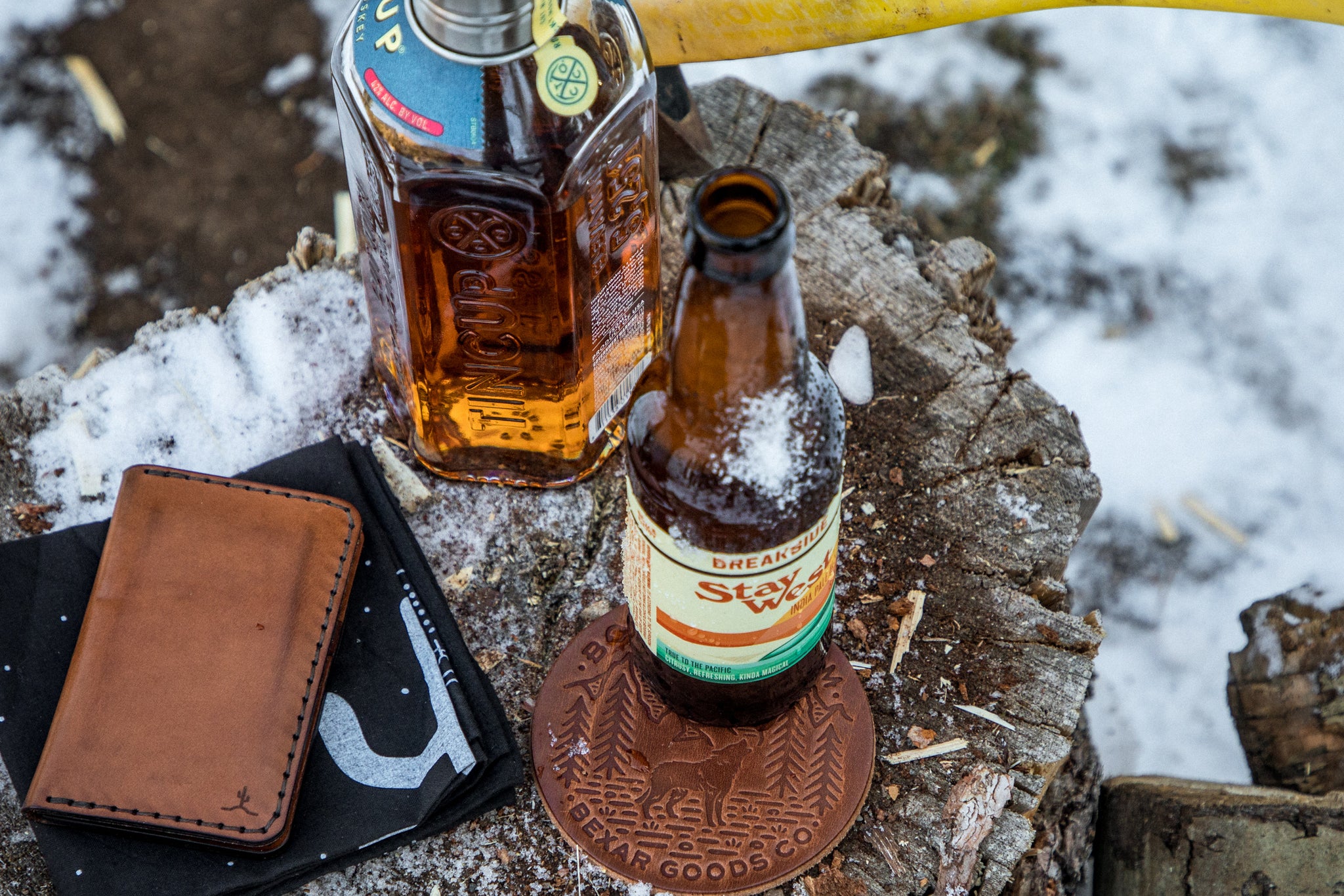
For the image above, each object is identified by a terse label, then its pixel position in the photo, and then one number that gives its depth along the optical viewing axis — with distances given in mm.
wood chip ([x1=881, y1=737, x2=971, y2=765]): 778
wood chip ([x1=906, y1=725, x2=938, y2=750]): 780
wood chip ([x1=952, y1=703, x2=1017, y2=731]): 784
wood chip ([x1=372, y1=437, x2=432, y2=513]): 822
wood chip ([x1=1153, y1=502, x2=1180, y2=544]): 1053
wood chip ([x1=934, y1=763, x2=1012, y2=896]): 766
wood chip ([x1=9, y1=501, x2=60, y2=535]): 813
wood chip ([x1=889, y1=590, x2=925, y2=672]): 796
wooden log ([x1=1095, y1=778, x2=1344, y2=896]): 804
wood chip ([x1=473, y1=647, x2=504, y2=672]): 793
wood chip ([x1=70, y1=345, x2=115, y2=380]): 847
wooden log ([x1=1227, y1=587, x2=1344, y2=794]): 886
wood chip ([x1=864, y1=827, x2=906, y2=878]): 764
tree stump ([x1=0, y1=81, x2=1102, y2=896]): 768
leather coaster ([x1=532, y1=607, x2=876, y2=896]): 752
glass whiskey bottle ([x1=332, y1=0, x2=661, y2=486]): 719
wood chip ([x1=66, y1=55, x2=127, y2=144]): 1225
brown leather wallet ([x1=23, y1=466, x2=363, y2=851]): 727
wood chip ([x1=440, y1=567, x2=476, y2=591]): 808
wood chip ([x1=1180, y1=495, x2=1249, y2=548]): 1048
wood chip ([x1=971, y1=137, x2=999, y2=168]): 1190
